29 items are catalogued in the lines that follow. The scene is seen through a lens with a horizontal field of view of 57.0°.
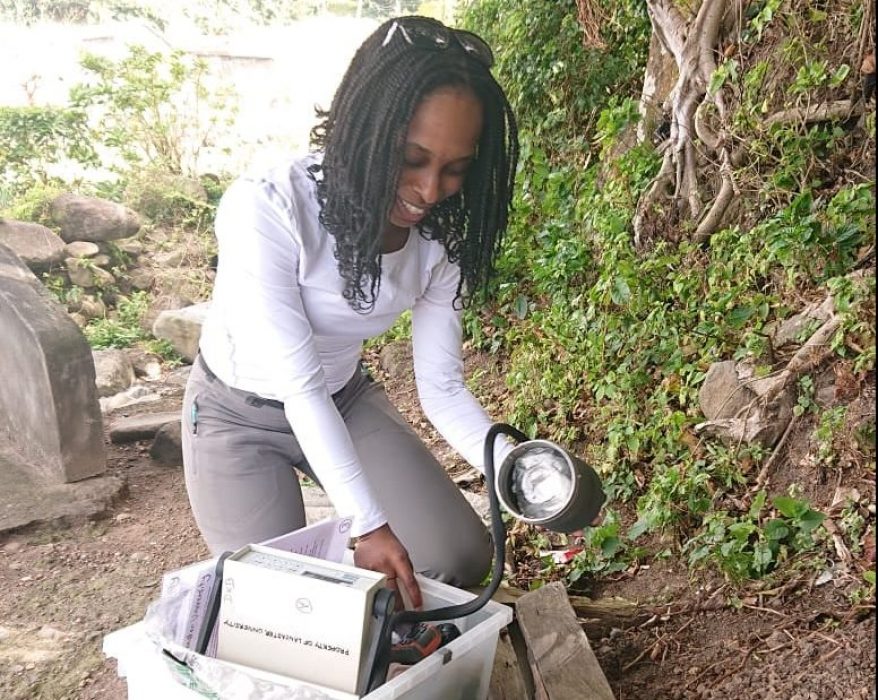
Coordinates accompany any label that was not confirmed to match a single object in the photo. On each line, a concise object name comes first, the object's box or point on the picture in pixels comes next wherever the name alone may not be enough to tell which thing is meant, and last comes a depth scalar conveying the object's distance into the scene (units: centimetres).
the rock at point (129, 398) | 580
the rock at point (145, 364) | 666
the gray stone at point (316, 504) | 343
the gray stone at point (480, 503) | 313
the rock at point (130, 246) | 875
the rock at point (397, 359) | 527
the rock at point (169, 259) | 885
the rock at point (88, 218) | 850
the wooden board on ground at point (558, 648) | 159
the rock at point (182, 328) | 695
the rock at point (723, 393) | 247
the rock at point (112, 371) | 611
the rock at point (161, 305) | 791
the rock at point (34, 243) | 778
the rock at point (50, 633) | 279
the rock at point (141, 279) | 857
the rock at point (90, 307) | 791
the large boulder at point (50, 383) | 377
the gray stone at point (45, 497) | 356
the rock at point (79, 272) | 816
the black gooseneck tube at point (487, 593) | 154
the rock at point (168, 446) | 439
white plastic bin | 143
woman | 168
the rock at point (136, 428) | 465
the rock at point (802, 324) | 226
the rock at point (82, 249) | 831
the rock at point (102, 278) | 824
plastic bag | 134
